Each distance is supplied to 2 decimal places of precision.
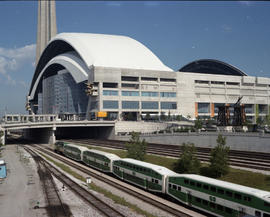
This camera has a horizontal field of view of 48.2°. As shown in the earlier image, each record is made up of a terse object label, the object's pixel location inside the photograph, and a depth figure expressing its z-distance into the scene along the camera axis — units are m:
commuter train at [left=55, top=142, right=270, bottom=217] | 21.84
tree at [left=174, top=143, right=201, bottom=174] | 39.03
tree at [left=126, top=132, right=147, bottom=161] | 49.12
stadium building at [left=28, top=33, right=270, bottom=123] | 130.62
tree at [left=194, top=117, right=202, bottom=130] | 89.00
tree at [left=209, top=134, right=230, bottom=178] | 36.81
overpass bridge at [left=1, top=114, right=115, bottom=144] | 98.64
